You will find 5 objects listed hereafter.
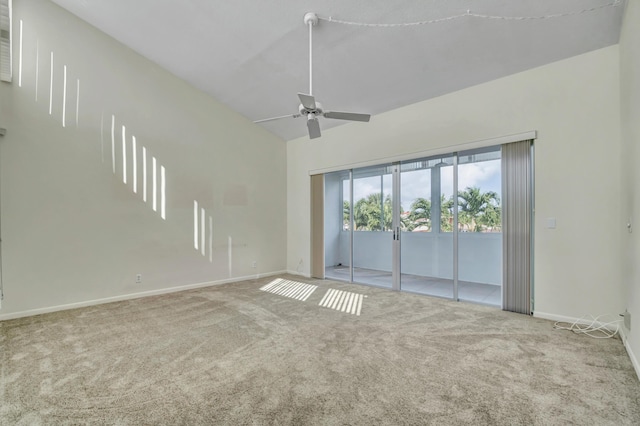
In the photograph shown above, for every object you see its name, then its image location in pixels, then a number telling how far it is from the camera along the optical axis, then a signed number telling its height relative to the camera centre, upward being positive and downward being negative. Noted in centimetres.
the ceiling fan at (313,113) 307 +114
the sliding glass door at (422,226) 462 -16
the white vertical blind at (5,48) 372 +213
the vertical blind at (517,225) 402 -11
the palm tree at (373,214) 582 +6
